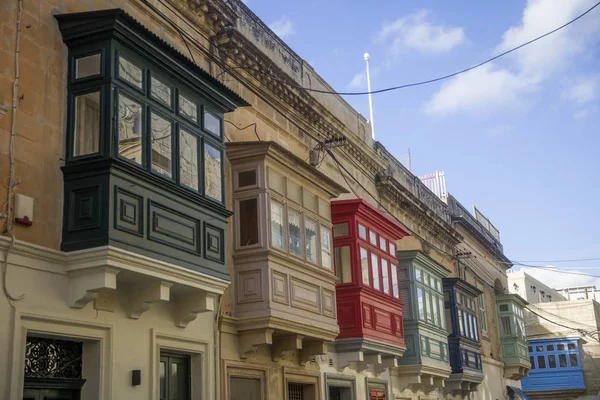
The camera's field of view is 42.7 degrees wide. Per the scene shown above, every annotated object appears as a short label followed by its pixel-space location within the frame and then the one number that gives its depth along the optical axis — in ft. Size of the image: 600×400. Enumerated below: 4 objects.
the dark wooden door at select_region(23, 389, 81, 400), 30.50
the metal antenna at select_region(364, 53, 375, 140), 89.25
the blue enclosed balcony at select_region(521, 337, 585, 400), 147.23
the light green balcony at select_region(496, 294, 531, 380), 108.27
